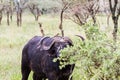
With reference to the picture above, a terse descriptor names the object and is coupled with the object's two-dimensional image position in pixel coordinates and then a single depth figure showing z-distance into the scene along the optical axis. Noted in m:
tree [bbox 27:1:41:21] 55.49
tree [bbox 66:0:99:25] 18.92
